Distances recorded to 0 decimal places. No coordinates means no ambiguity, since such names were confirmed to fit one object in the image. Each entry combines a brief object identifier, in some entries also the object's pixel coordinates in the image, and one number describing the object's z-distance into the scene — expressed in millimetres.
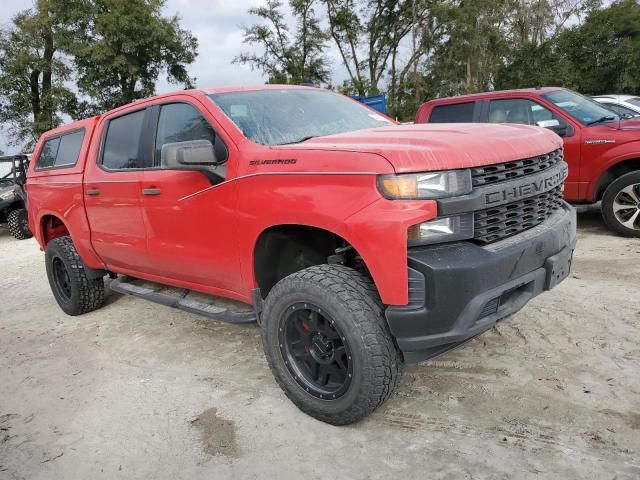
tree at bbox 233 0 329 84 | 26859
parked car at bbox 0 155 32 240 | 11180
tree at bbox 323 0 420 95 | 27953
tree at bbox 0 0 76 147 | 22656
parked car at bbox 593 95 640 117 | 8612
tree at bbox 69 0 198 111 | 22250
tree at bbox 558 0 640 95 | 23859
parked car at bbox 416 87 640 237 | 6031
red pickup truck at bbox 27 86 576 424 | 2404
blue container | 16016
